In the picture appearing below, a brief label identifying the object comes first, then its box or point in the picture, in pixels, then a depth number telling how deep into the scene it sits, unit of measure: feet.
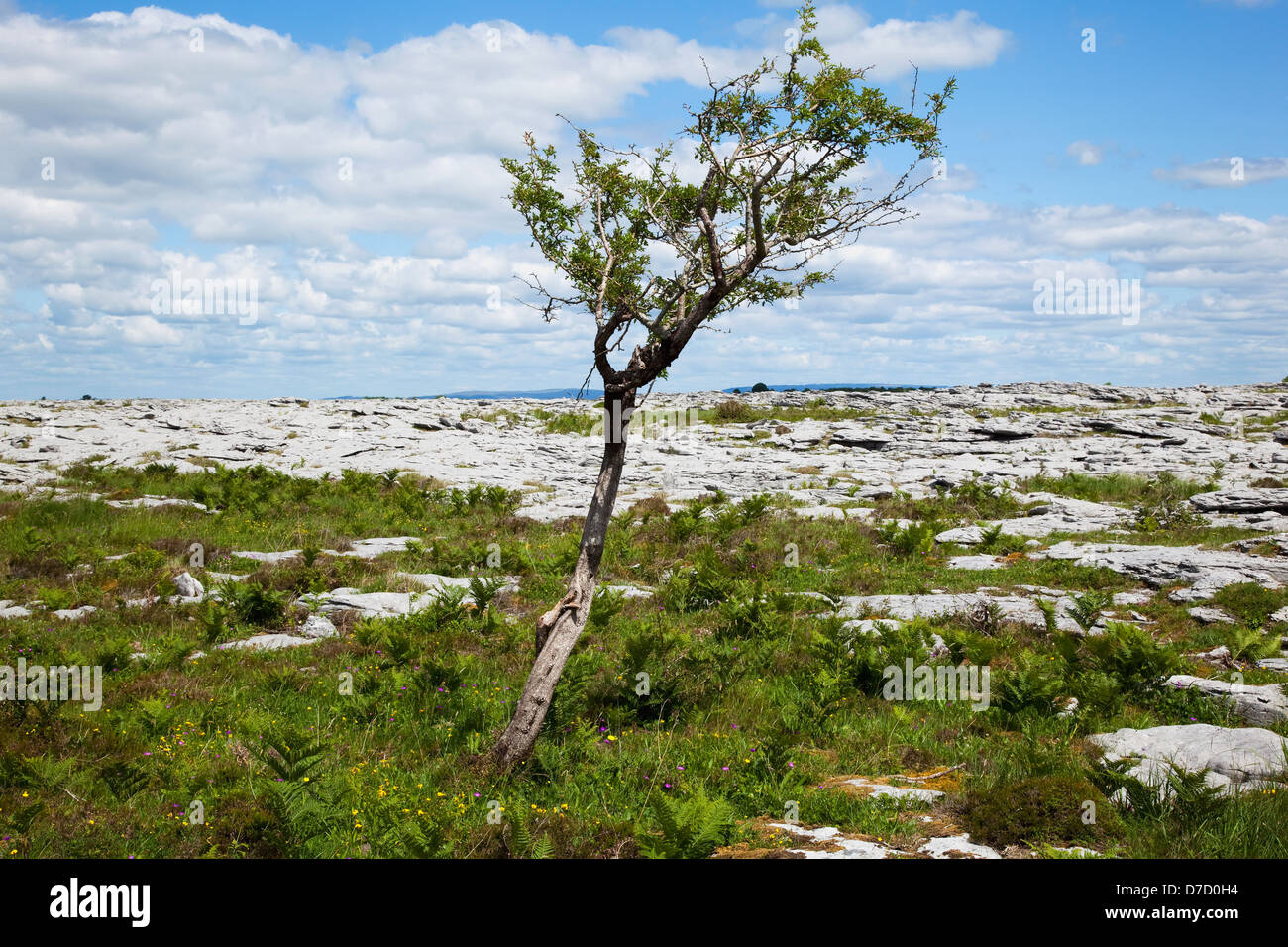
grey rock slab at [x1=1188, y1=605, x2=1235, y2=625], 40.27
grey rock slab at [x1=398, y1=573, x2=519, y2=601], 45.70
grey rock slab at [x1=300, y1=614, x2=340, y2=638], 38.24
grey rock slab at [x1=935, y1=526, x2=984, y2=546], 60.80
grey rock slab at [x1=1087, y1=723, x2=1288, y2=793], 21.81
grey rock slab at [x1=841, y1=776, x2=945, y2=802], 21.62
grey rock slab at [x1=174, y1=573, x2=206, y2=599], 42.96
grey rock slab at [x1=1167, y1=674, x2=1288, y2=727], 27.55
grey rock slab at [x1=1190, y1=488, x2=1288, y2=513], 64.90
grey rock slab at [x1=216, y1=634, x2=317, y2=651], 35.70
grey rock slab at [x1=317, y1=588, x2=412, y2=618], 41.78
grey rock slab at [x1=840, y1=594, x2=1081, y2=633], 41.11
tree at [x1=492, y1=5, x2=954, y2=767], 23.18
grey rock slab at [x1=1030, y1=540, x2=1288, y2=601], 45.01
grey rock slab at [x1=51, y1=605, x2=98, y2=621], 38.64
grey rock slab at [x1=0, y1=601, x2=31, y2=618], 38.60
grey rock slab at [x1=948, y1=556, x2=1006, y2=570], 53.36
